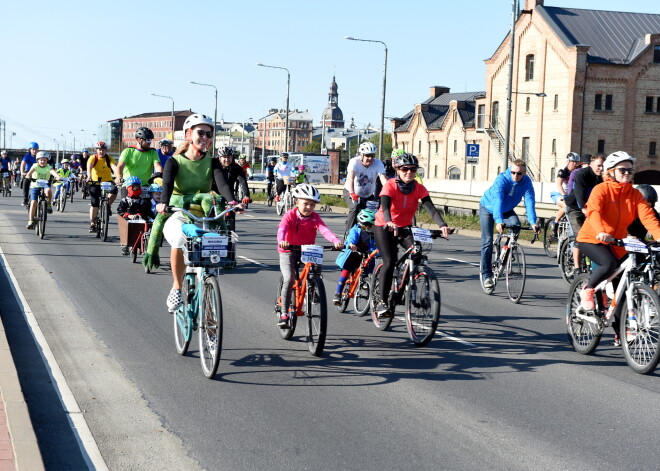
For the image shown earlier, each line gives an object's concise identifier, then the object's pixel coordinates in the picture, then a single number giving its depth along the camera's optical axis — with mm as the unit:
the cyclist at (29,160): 22250
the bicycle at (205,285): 6914
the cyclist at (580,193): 11023
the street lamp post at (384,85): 36344
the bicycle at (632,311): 7378
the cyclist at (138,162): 15266
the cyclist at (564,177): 15797
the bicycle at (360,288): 9891
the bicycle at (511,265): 11867
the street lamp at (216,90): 60553
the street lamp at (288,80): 48156
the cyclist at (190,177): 7852
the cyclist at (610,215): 8062
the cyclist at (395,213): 9078
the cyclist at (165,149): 15980
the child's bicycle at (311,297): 7729
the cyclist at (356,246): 9758
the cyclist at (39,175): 18797
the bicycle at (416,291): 8398
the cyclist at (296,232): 8141
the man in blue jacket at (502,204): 12016
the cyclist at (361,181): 12984
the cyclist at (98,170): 18688
